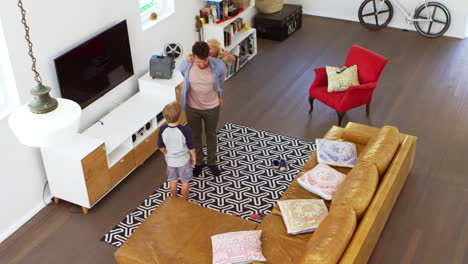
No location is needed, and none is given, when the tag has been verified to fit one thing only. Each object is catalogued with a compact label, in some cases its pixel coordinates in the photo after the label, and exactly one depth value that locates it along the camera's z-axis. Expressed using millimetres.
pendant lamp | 2289
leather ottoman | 4176
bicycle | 8789
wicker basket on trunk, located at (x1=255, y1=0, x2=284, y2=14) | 8758
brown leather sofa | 3873
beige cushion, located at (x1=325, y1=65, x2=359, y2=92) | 6520
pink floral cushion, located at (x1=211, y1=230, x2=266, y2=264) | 4000
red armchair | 6309
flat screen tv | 5207
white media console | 4977
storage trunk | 8766
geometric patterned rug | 5215
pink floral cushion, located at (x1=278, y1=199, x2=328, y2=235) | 4371
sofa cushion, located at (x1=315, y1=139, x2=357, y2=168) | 5152
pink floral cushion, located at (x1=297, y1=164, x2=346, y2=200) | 4754
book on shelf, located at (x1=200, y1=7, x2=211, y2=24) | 7445
